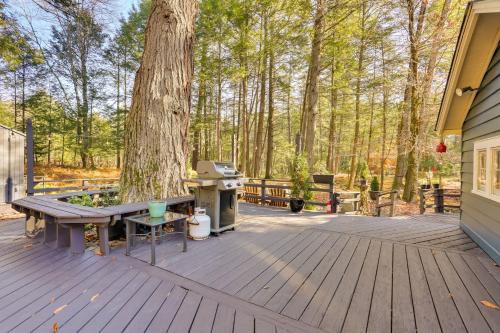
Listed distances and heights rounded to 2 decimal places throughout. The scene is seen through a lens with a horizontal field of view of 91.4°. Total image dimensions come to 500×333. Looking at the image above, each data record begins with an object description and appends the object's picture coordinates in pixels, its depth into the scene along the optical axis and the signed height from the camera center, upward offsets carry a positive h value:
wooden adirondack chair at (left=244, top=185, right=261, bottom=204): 6.90 -0.94
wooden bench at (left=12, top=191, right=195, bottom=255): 2.67 -0.62
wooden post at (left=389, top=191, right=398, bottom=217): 6.08 -0.93
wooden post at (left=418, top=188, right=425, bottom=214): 5.95 -0.87
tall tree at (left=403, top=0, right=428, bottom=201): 7.54 +3.05
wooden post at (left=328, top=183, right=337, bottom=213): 5.57 -0.83
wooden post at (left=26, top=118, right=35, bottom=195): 4.52 +0.20
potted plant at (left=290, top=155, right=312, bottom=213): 5.53 -0.40
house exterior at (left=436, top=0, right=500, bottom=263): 2.69 +0.79
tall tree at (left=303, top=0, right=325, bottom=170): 6.84 +2.41
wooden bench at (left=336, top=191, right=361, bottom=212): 6.33 -0.97
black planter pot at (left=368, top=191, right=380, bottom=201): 7.32 -0.91
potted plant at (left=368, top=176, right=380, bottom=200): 9.32 -0.77
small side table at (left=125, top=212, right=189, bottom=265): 2.58 -0.66
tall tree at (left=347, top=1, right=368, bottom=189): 8.55 +3.75
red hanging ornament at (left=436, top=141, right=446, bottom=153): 4.49 +0.33
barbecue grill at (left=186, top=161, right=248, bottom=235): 3.46 -0.40
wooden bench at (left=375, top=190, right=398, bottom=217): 6.08 -0.98
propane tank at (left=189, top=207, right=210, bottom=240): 3.39 -0.85
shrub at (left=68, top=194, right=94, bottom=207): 3.79 -0.57
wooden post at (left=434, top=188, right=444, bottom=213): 5.67 -0.82
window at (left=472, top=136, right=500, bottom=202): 2.80 -0.03
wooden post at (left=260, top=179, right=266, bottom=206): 6.55 -0.79
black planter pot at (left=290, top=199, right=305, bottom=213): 5.48 -0.90
